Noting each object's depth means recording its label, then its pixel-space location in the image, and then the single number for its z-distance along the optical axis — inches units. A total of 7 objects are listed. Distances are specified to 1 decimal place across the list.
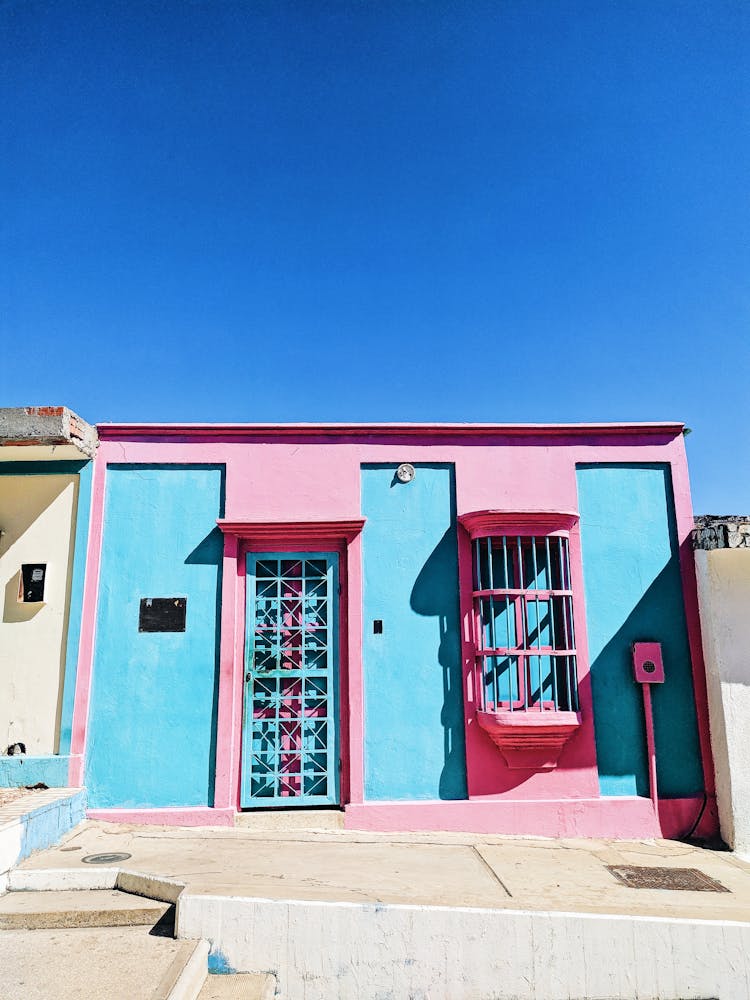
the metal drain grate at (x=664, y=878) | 198.5
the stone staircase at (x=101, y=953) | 142.3
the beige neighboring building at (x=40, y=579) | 244.2
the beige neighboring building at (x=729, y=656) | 241.0
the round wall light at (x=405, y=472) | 268.7
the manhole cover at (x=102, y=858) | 197.6
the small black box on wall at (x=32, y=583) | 256.1
